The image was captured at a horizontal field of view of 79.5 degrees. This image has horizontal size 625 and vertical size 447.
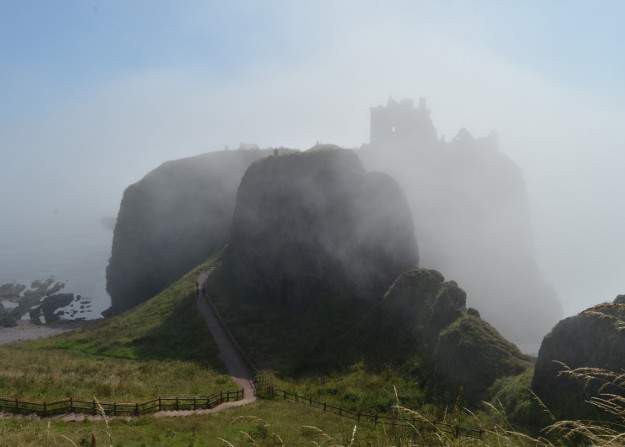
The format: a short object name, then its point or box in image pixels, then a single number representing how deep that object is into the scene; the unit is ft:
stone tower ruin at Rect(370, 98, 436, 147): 486.38
